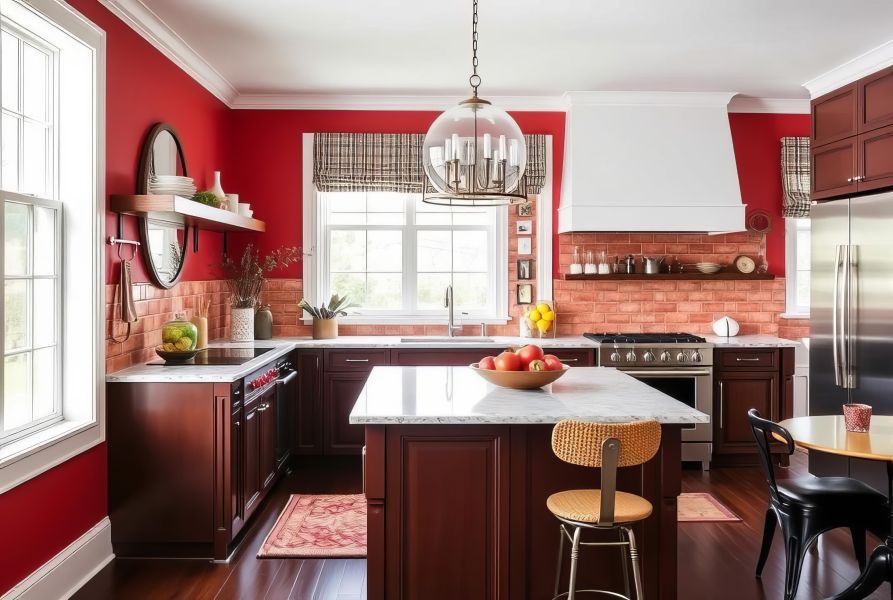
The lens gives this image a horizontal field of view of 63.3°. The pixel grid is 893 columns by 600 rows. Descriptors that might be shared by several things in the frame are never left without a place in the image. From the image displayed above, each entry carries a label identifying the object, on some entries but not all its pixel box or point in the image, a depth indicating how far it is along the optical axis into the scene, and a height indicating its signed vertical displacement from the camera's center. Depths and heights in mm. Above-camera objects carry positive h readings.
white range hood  5453 +1015
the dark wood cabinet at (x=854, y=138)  4215 +983
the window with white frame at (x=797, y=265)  5934 +271
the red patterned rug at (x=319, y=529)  3643 -1272
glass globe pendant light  2736 +550
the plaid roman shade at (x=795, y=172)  5836 +1018
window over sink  5949 +304
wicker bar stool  2330 -523
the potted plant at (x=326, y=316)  5555 -158
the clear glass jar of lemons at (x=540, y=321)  5621 -190
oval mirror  3984 +406
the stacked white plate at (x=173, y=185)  3826 +584
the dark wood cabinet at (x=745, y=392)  5273 -686
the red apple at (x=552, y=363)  2965 -272
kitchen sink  5438 -334
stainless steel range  5203 -517
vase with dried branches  5203 +130
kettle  5738 +256
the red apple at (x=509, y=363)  2988 -274
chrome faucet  5655 -165
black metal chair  2967 -871
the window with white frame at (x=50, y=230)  2963 +283
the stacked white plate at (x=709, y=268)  5773 +237
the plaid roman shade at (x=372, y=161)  5770 +1075
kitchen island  2684 -770
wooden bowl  2936 -333
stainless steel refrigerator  4117 -73
